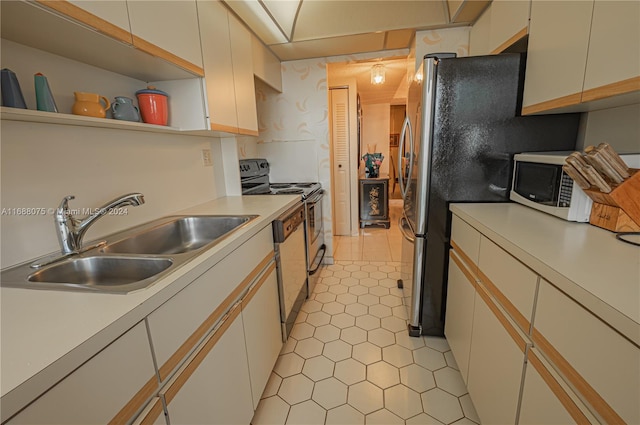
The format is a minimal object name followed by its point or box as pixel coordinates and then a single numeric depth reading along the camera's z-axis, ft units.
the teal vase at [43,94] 2.92
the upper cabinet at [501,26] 4.60
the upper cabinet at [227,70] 4.81
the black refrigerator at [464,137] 4.80
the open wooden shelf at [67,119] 2.60
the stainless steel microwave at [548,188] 3.53
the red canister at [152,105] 4.18
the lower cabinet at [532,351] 1.80
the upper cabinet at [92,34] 2.49
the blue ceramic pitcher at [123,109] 3.81
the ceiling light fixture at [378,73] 10.62
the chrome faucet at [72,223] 3.10
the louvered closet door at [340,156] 11.96
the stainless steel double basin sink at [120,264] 2.49
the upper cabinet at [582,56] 2.80
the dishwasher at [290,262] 5.12
